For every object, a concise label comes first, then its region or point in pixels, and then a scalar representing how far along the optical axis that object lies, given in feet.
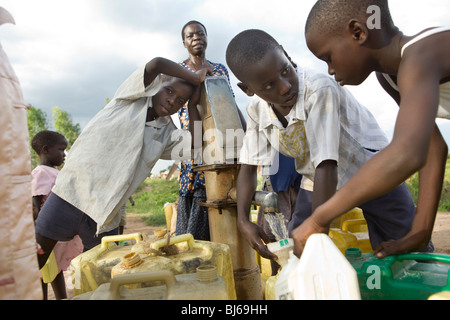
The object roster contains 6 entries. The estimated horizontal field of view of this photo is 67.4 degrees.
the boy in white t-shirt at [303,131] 5.32
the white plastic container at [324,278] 2.96
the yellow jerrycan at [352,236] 7.02
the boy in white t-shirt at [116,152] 7.37
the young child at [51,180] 10.54
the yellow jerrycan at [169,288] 3.42
